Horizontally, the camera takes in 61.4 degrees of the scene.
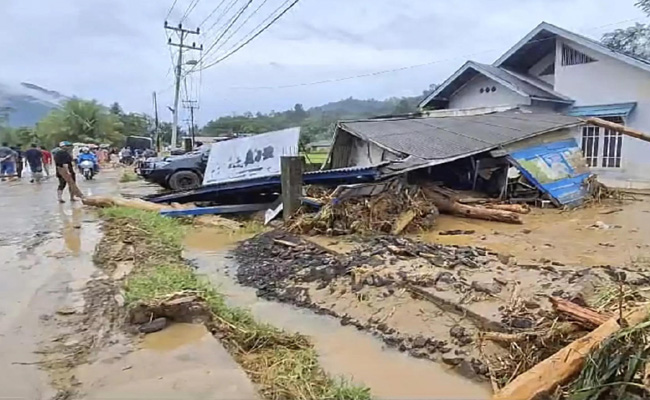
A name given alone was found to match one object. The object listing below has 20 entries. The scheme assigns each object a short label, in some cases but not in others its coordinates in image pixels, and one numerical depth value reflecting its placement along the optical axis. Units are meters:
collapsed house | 11.26
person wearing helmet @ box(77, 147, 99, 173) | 23.56
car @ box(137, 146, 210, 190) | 16.70
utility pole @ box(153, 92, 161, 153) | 42.34
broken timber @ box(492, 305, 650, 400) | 3.53
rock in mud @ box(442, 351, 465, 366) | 4.41
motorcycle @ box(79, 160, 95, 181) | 22.70
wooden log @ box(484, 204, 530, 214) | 10.89
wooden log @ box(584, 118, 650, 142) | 9.58
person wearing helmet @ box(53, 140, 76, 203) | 13.57
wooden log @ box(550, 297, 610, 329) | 4.25
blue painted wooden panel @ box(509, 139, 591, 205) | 11.70
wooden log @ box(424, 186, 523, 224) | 10.16
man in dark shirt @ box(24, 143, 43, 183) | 21.36
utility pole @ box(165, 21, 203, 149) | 32.38
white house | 14.84
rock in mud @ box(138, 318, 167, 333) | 4.71
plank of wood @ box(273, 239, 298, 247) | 8.66
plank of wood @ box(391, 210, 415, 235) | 9.18
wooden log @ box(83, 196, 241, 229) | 11.20
